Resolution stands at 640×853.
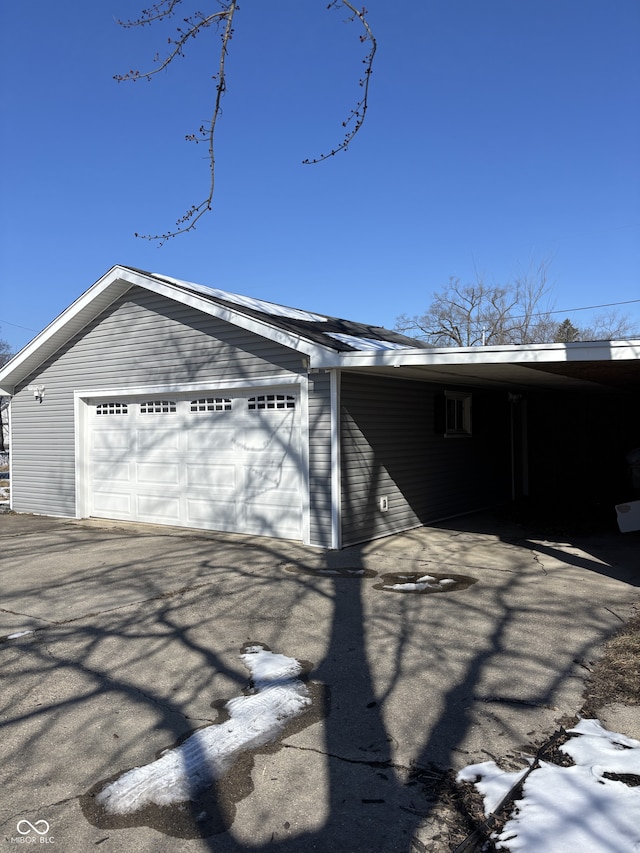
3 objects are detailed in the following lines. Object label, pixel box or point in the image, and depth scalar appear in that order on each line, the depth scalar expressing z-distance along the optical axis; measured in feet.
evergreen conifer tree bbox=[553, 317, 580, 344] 110.83
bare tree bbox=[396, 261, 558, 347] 113.50
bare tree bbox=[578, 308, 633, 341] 118.83
